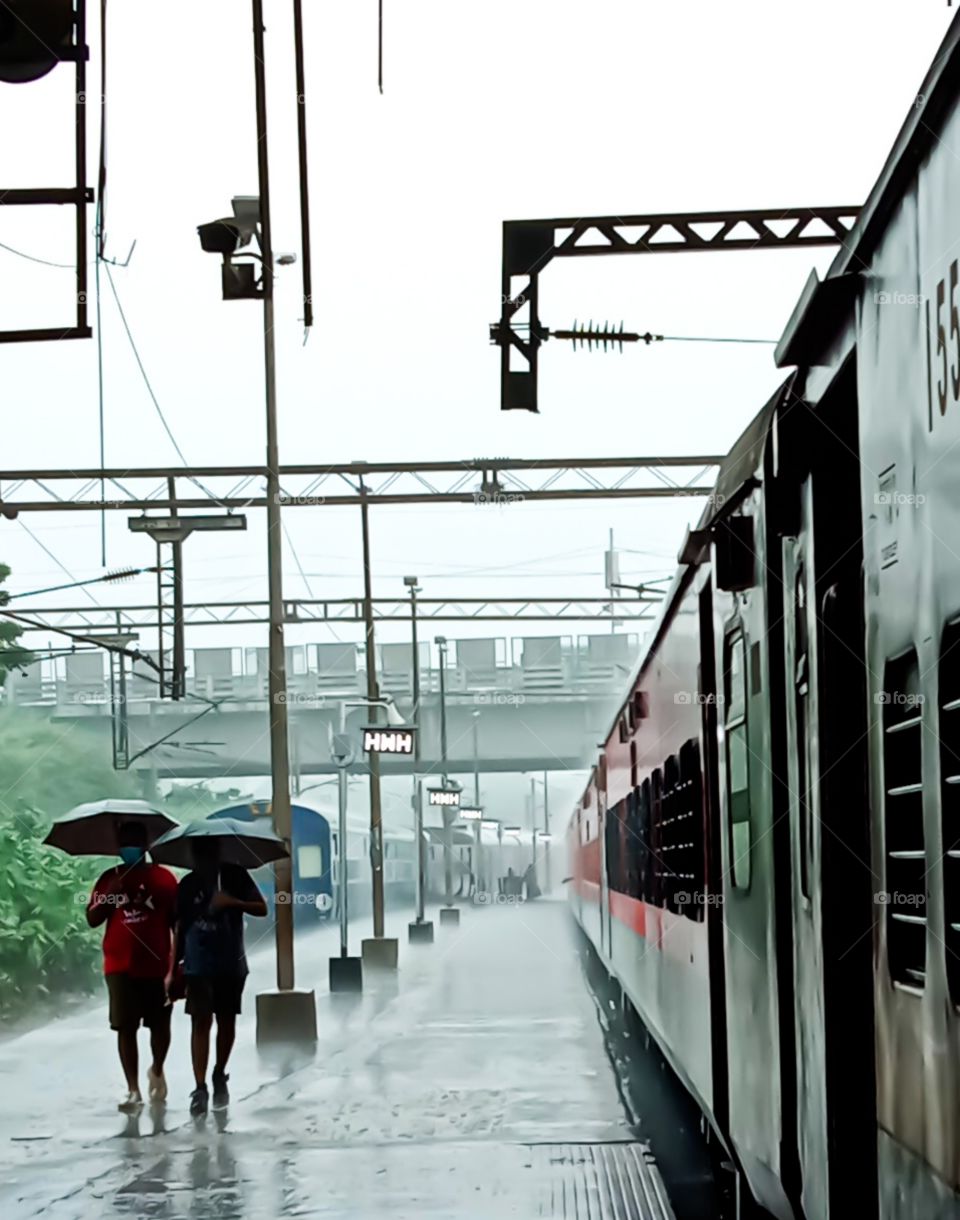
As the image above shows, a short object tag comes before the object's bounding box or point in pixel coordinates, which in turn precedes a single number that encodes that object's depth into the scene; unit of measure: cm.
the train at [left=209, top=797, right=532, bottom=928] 4609
